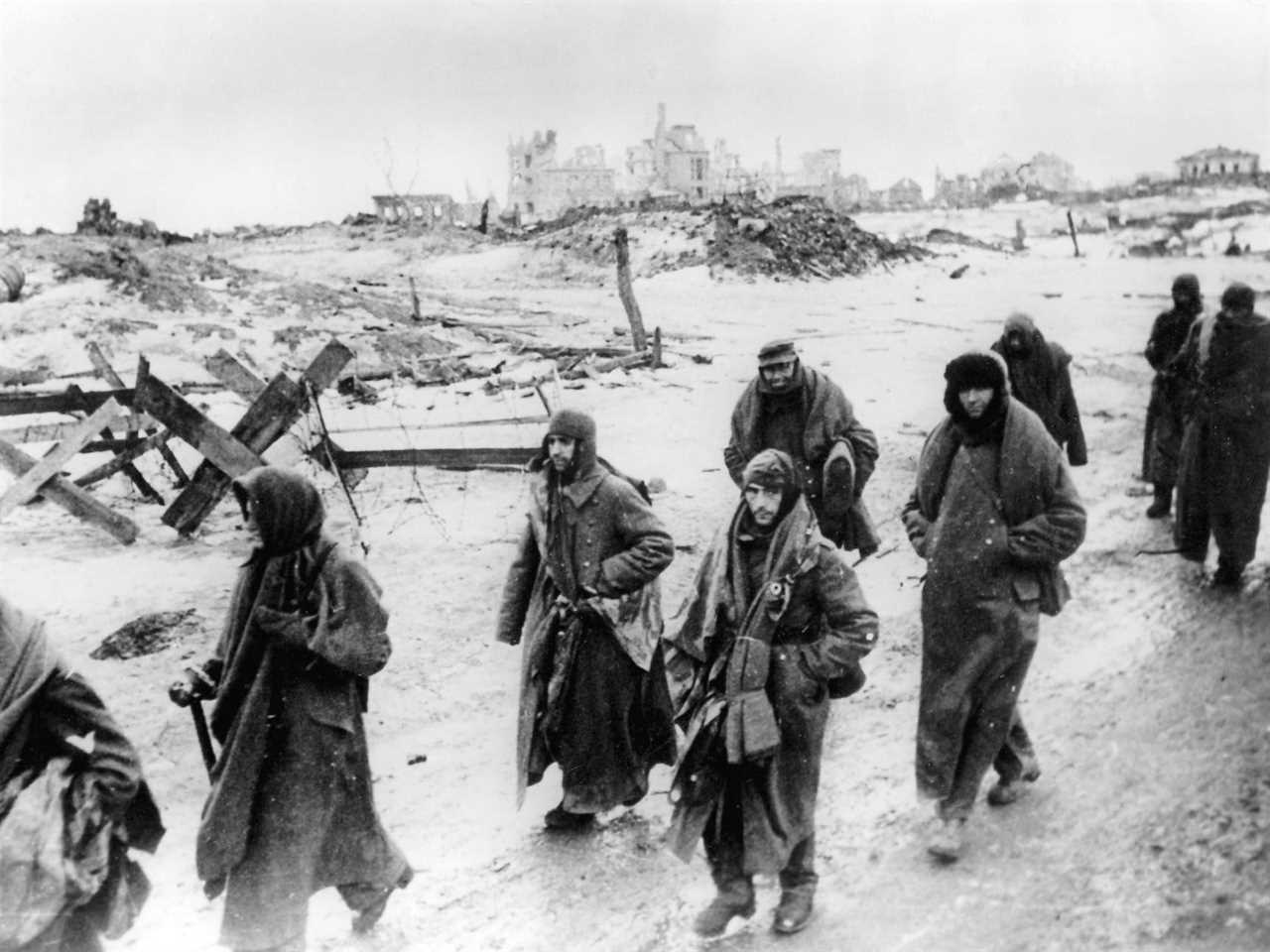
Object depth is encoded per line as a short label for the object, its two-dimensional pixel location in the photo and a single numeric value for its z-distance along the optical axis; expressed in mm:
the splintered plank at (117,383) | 9312
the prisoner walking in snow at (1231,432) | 6047
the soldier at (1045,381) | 6836
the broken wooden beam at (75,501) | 7868
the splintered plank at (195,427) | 6934
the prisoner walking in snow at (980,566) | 4098
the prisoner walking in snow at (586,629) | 4609
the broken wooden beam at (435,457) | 6430
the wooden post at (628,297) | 16109
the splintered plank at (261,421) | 6555
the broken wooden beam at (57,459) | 7695
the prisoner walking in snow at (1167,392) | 7535
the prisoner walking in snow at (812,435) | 5605
